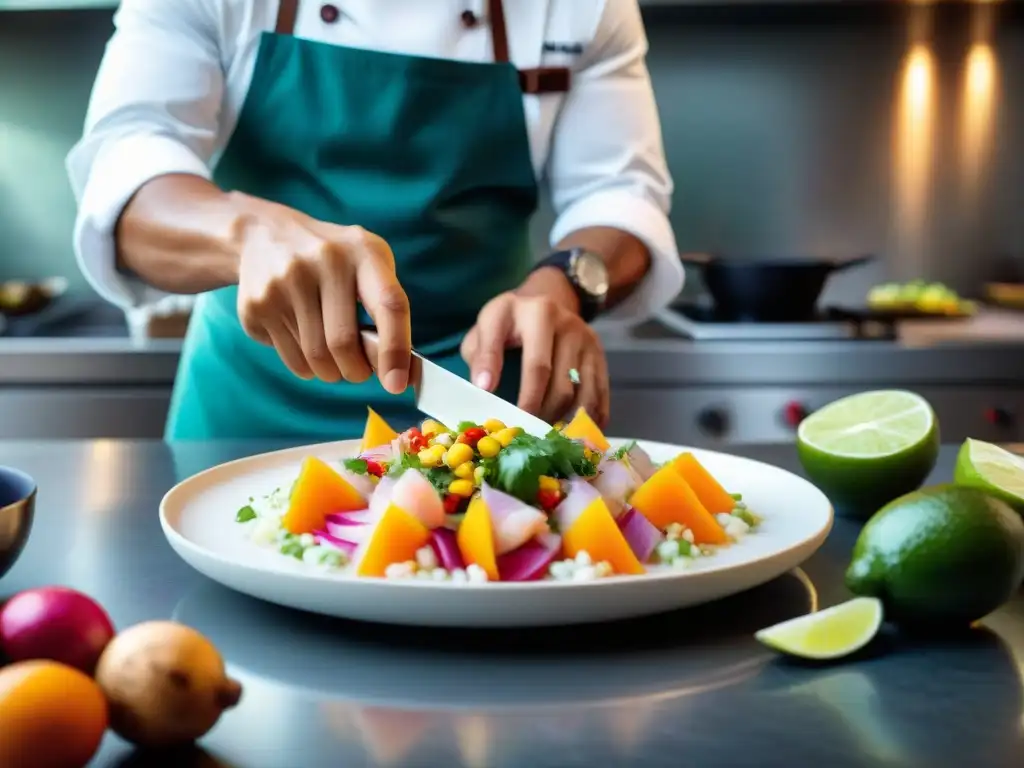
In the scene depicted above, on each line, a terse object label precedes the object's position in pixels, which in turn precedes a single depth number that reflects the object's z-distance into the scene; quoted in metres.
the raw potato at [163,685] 0.54
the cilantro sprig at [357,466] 0.91
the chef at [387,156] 1.50
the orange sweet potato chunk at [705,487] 0.94
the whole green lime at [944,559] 0.72
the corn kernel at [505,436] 0.88
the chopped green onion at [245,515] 0.91
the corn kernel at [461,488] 0.81
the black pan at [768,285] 2.44
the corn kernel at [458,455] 0.84
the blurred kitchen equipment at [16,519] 0.76
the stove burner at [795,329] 2.39
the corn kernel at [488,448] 0.85
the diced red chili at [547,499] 0.82
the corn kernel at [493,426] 0.94
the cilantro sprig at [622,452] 0.94
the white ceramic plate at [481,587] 0.69
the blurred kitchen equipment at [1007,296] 2.78
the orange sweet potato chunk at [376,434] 1.08
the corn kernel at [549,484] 0.82
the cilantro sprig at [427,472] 0.83
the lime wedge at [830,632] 0.70
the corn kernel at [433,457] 0.86
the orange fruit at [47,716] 0.49
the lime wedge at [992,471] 0.86
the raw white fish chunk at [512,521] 0.76
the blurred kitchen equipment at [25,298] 2.60
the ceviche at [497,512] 0.76
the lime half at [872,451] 1.02
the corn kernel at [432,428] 0.96
